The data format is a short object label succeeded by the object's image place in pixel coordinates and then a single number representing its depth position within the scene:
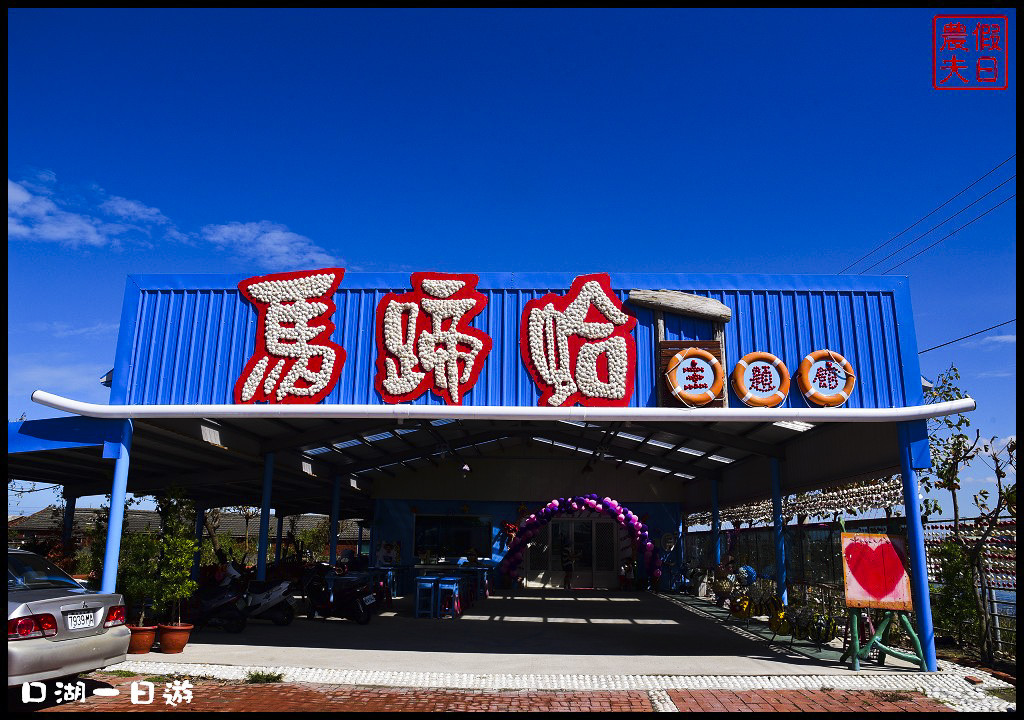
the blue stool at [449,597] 13.79
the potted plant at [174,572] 9.00
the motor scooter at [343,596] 12.80
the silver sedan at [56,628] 5.67
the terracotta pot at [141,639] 8.95
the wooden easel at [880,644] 8.38
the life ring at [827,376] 9.02
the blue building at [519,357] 9.03
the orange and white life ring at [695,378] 9.01
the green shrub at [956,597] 9.60
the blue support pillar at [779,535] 13.05
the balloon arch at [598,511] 17.75
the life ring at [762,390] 9.05
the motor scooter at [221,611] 11.00
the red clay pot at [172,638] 8.96
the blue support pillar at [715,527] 18.41
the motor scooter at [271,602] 11.96
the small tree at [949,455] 10.90
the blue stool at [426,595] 14.04
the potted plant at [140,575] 9.00
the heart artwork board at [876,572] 8.61
